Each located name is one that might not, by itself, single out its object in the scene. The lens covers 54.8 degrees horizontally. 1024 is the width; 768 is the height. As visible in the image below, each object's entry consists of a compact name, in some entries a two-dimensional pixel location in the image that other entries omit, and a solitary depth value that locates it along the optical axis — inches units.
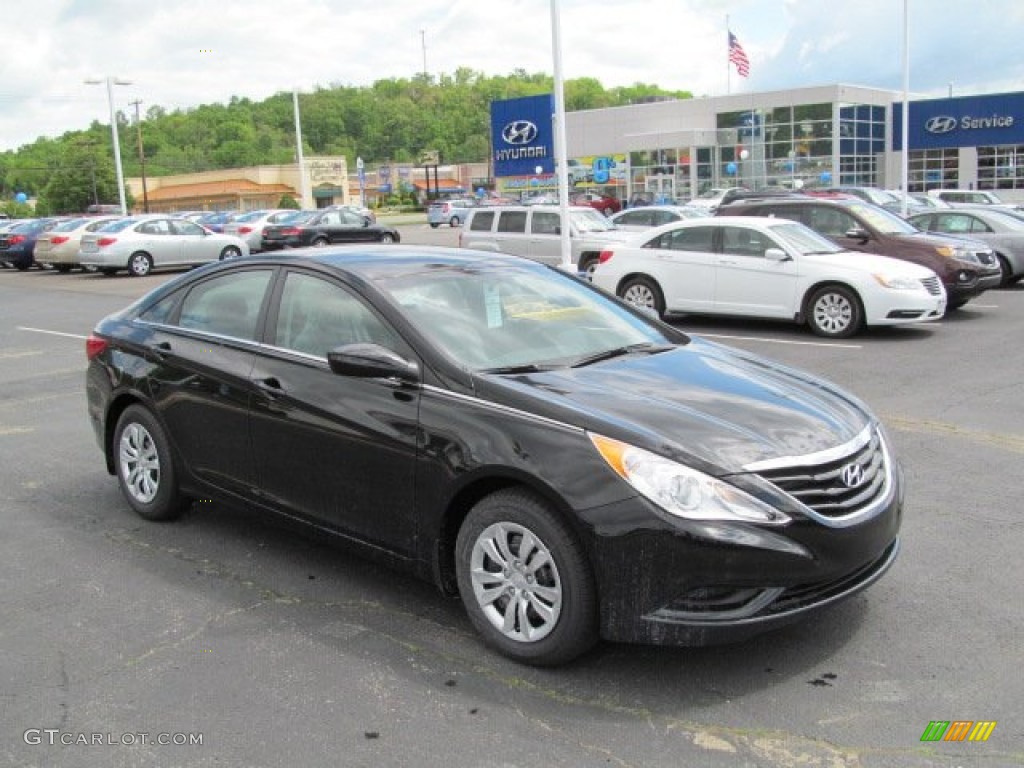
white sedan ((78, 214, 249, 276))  1032.2
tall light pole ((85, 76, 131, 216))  1703.2
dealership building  2086.6
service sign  2027.6
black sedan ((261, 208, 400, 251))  1238.3
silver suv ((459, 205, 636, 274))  746.8
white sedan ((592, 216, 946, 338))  485.7
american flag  1945.1
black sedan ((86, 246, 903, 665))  138.1
